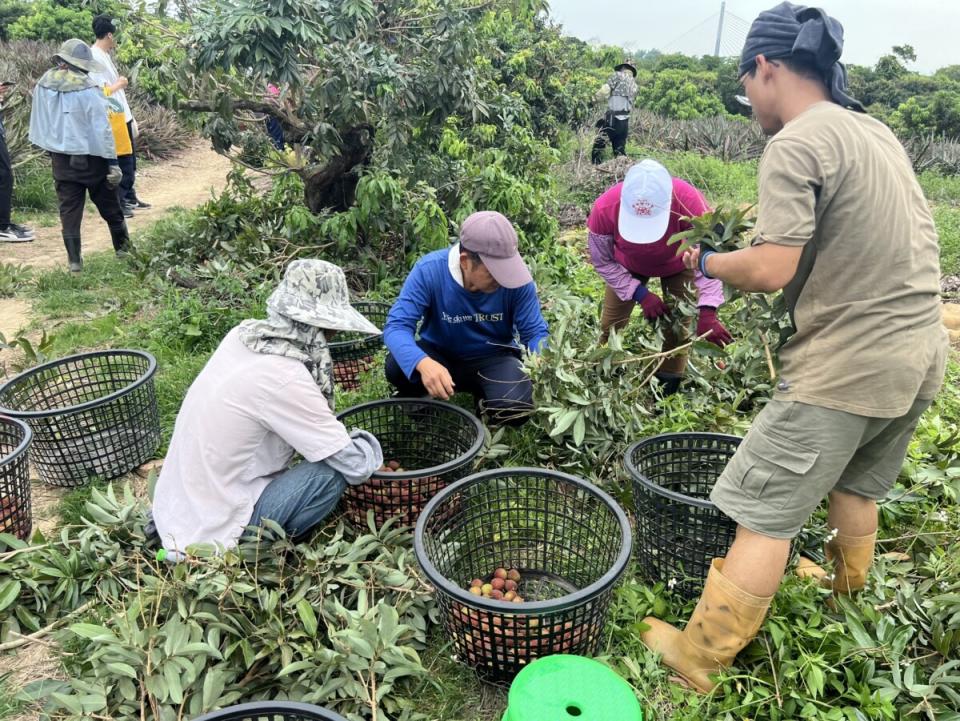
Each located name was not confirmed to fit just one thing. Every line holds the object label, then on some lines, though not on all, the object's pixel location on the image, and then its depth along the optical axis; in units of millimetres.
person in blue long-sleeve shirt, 2520
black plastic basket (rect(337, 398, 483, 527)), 2244
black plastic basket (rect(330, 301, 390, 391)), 3316
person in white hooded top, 1933
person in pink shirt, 2740
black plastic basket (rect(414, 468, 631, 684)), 1704
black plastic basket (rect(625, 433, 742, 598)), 2008
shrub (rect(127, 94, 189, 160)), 9500
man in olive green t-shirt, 1506
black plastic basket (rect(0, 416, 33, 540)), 2182
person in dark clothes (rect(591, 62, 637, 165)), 9102
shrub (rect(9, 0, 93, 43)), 12422
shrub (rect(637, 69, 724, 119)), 13430
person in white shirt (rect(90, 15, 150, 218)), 5172
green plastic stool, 1253
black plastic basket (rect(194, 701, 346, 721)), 1417
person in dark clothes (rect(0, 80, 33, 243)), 5199
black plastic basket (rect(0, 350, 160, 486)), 2551
